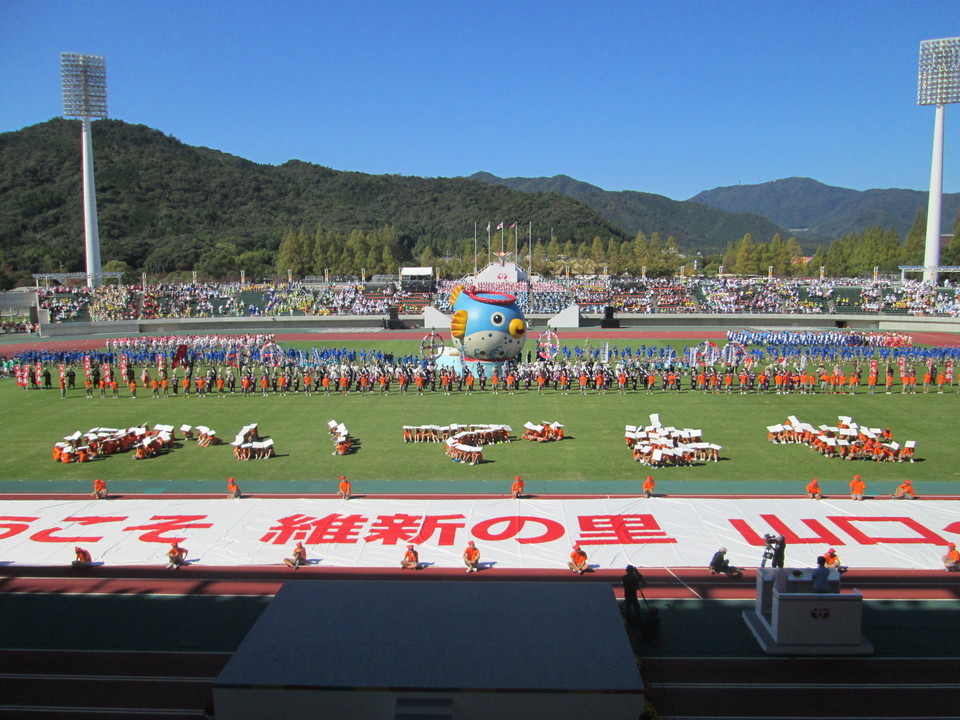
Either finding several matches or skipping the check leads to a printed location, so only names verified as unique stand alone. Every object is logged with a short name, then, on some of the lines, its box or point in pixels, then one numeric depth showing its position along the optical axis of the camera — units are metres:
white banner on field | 12.79
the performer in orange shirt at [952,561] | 12.05
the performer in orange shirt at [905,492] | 15.12
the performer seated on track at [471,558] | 12.04
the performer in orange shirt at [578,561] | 11.94
